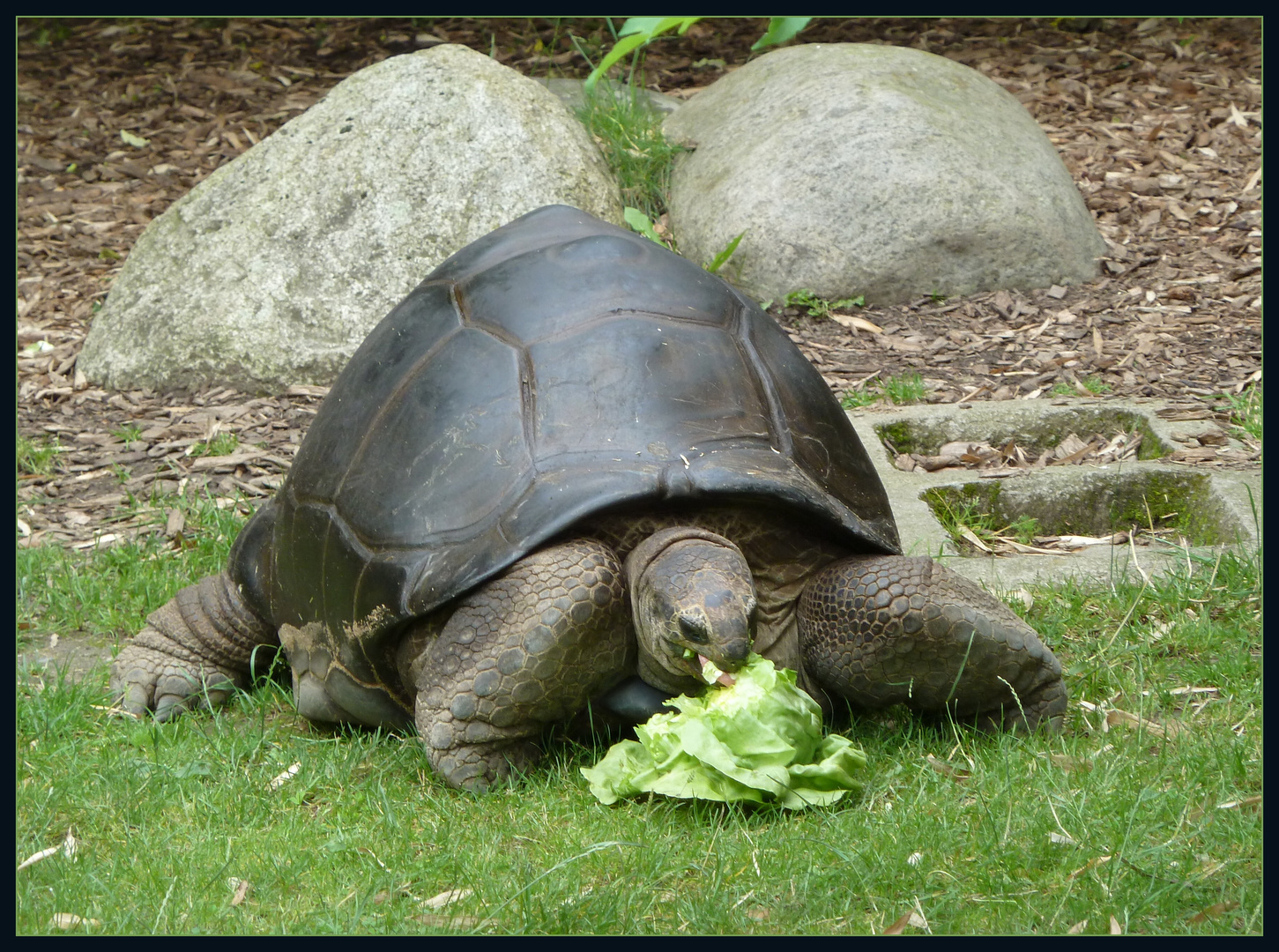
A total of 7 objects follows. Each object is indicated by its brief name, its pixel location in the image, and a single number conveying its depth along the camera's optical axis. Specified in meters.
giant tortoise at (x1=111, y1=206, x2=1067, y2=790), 5.74
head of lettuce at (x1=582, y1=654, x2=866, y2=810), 5.51
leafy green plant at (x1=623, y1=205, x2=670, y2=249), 13.74
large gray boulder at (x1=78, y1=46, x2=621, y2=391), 12.32
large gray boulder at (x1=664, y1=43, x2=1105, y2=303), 13.62
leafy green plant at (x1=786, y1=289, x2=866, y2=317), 13.55
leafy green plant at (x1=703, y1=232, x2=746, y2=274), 13.18
